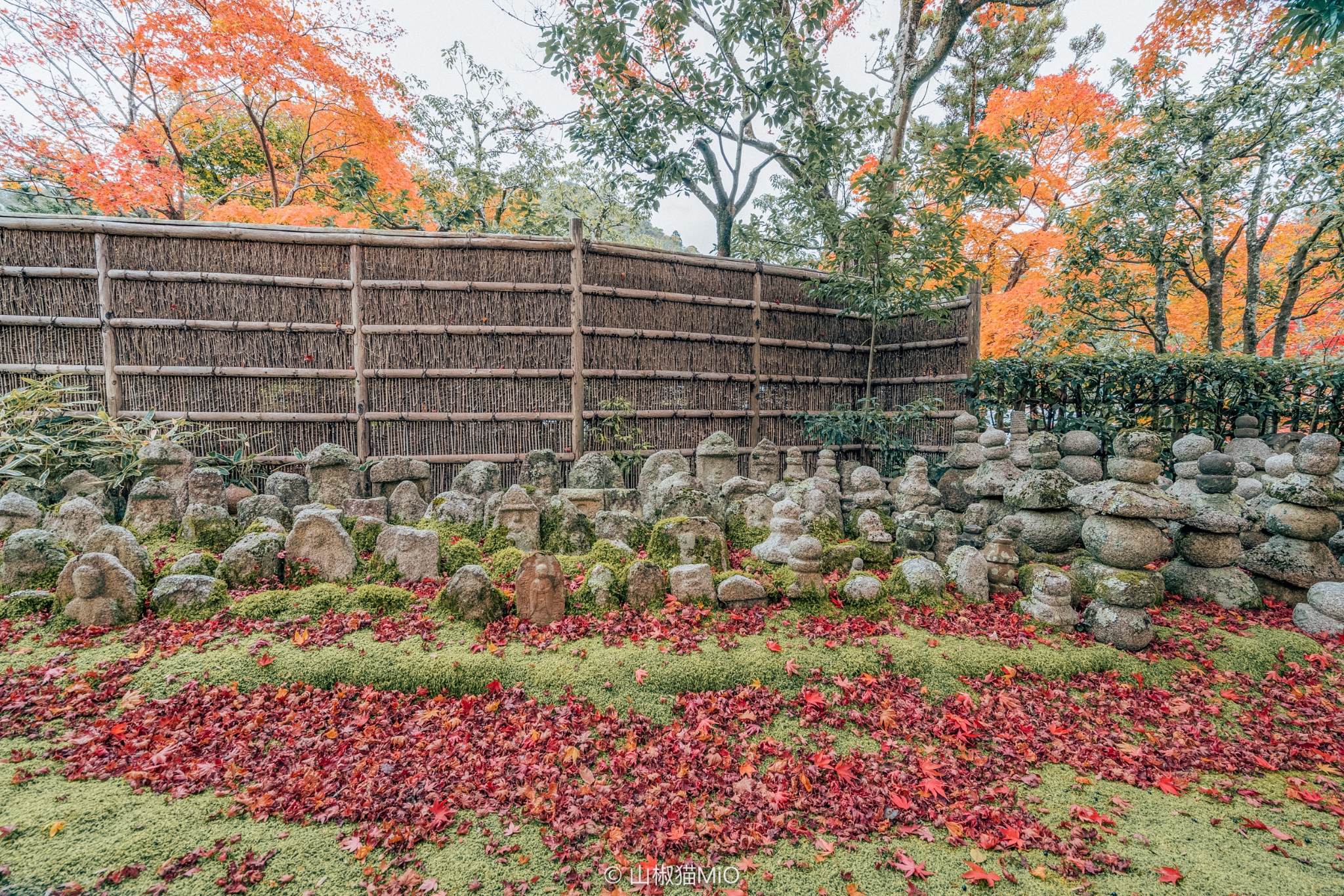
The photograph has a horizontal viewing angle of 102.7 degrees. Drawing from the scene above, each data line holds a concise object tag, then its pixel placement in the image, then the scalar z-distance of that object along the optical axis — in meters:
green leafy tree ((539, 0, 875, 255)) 6.88
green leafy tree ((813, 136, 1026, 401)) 6.40
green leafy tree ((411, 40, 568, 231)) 10.38
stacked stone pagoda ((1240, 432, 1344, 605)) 3.40
